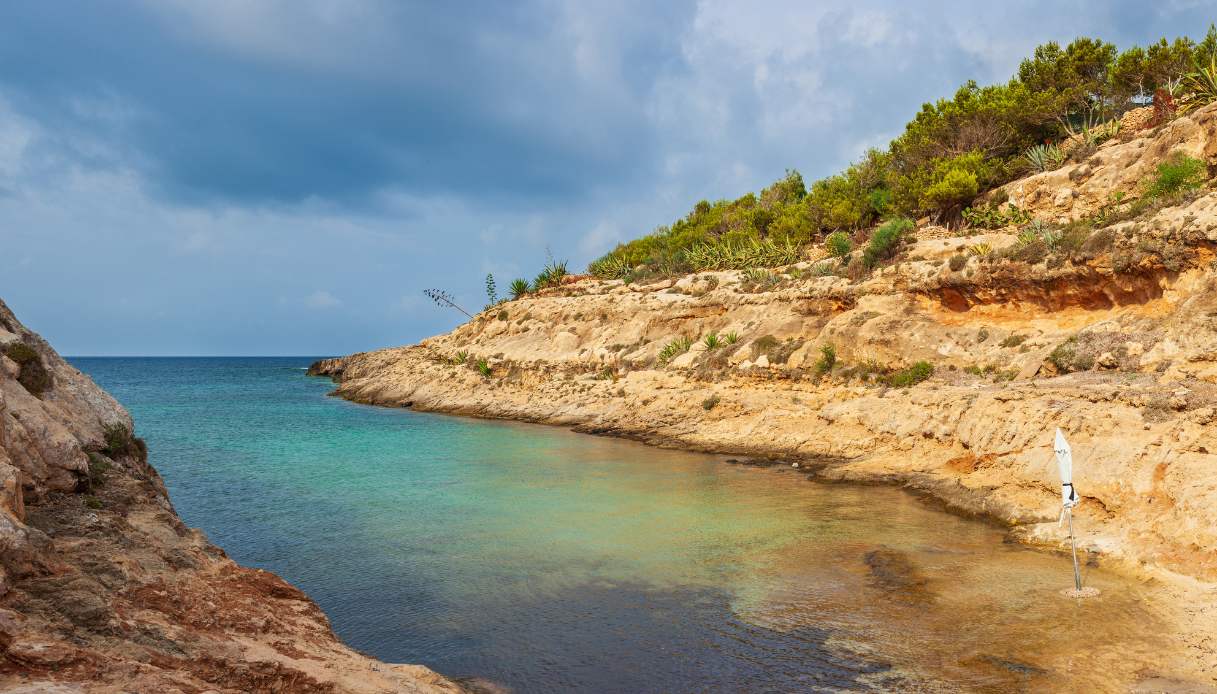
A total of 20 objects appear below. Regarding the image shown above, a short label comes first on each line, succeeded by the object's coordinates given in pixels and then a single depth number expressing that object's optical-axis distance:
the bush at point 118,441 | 8.02
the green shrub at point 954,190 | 31.86
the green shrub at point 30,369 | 7.29
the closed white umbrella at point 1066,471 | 9.88
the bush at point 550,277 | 48.56
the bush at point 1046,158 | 30.23
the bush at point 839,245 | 30.56
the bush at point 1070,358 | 17.19
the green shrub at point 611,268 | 47.94
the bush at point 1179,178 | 20.17
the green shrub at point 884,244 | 27.28
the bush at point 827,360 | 24.02
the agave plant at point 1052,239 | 20.42
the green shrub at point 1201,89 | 24.70
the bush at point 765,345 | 26.71
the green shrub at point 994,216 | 28.39
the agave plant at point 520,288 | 48.78
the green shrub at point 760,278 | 31.73
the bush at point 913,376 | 21.08
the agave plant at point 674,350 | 31.06
